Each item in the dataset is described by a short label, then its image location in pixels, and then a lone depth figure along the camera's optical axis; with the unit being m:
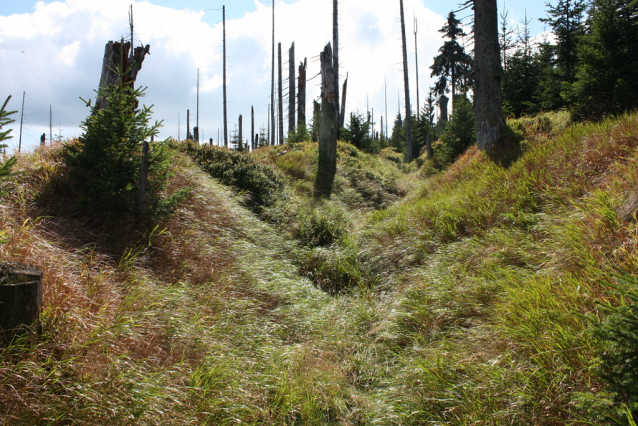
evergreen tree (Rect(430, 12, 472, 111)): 27.03
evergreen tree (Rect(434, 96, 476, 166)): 13.18
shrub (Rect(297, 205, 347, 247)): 7.16
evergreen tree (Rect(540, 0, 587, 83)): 12.61
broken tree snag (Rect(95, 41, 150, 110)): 7.36
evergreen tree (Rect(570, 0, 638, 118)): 7.49
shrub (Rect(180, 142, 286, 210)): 8.49
